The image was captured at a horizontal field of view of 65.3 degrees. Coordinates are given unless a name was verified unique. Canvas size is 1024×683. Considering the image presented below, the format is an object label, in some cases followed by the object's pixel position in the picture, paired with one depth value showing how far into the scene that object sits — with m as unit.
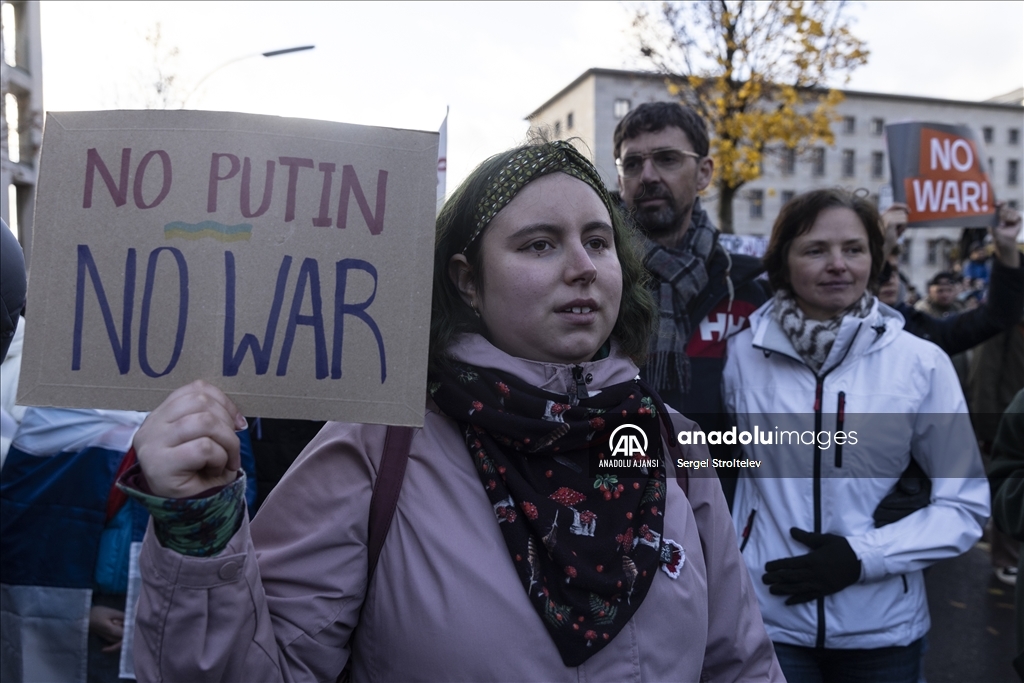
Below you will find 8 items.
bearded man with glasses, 2.71
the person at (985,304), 3.45
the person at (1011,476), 2.24
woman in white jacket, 2.33
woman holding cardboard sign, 1.17
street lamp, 12.53
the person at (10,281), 1.64
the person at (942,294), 8.09
